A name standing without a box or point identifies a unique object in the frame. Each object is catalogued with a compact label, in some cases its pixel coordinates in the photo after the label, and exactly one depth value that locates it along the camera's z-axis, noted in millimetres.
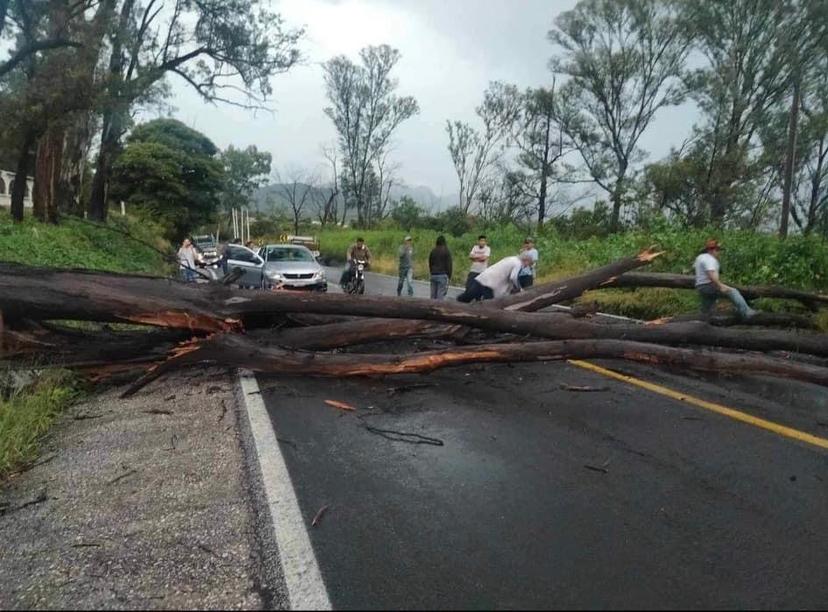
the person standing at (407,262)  15972
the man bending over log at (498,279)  8352
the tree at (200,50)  20984
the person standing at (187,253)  13008
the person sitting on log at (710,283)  8648
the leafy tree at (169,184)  37531
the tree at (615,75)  30109
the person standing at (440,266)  13672
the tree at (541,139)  35875
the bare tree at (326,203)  60000
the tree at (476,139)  44438
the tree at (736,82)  25469
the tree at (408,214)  46469
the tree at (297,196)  61562
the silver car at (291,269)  15766
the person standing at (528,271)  10878
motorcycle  16281
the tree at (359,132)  52250
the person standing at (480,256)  12844
